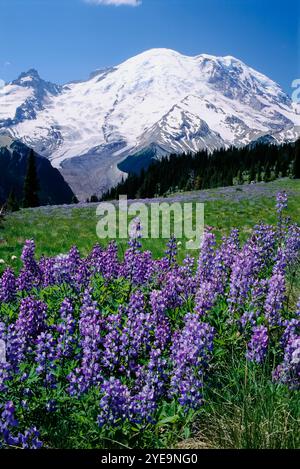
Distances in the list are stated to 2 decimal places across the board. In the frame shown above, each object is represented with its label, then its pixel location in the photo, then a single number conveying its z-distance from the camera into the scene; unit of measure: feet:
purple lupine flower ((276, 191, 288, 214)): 33.50
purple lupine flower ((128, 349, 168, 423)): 16.12
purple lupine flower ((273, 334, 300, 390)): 17.08
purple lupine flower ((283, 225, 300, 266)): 30.71
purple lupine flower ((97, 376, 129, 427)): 15.26
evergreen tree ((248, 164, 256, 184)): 361.04
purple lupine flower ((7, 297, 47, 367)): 17.99
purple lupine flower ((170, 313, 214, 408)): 16.81
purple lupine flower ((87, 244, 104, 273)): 30.04
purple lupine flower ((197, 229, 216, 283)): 26.53
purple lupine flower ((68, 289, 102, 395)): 16.62
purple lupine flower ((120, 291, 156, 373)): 18.33
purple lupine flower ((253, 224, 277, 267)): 31.60
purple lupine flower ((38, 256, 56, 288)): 29.35
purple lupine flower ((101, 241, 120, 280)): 28.67
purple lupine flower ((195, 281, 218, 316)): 20.31
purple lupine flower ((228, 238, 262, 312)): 21.76
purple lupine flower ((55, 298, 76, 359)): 18.83
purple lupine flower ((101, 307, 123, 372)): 18.10
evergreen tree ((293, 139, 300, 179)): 260.01
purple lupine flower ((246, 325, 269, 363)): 18.13
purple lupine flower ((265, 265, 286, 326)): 20.07
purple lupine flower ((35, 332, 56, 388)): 17.37
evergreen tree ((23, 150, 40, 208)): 269.03
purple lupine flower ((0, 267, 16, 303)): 25.89
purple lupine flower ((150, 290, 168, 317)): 20.56
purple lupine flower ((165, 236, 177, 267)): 30.95
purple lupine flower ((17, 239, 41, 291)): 28.27
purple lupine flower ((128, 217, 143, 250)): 26.91
